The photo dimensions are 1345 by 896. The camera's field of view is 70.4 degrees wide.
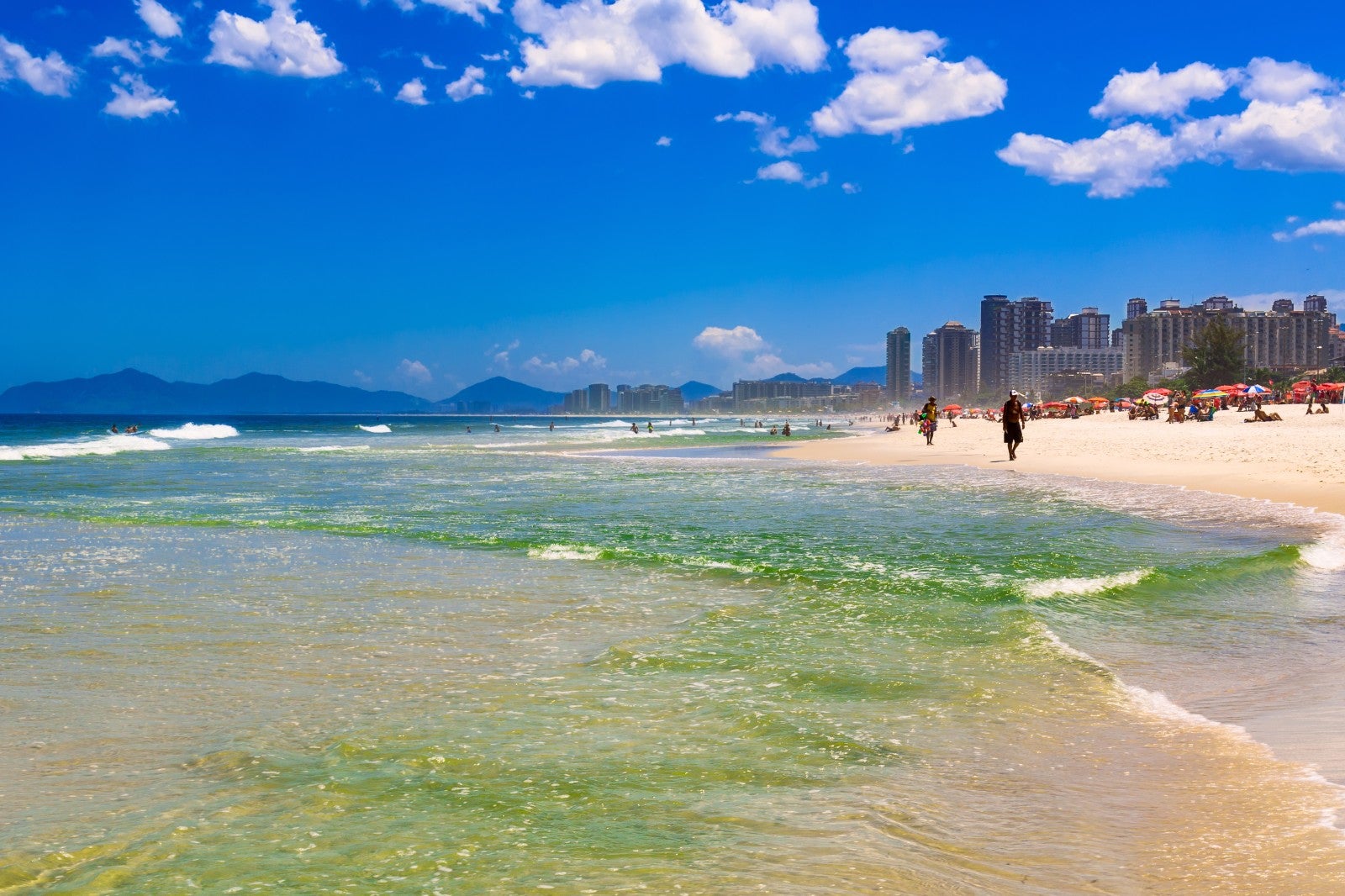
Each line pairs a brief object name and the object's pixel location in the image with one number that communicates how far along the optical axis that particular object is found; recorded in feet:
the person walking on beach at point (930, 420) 155.63
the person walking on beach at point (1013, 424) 106.93
